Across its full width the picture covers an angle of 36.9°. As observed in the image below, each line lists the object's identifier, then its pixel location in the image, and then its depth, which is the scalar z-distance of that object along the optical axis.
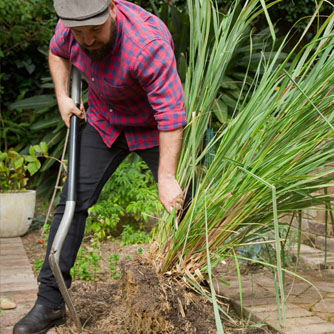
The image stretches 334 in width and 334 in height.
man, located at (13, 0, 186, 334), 1.83
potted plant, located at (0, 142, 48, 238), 4.16
